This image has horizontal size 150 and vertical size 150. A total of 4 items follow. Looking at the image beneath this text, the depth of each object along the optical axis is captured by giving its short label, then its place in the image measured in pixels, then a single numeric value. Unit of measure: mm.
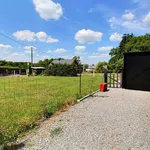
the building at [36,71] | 26336
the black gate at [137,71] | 8883
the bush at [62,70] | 21041
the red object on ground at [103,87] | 8082
